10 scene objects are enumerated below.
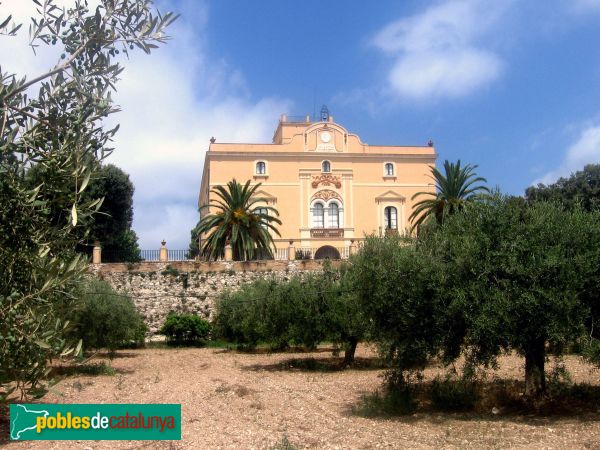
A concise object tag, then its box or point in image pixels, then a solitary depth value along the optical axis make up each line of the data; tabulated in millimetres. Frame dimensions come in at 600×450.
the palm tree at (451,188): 32031
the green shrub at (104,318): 20203
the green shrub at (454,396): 11602
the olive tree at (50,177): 4379
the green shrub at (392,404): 11195
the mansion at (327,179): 42125
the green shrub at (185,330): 28297
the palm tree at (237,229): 32188
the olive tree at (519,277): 9398
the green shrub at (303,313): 19297
